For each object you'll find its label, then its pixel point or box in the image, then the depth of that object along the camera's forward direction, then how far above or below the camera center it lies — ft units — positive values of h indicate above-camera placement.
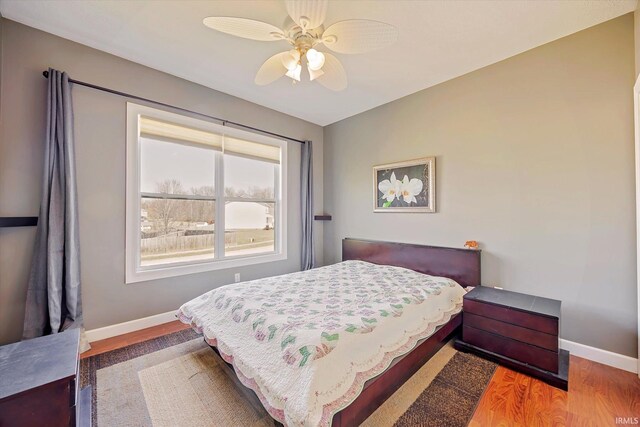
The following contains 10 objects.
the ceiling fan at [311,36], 5.28 +4.02
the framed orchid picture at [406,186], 10.41 +1.25
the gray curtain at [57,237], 7.00 -0.65
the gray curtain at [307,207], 13.74 +0.40
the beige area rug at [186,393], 5.08 -4.00
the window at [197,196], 9.16 +0.76
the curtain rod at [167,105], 7.87 +3.98
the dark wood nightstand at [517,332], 6.17 -3.06
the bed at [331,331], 4.36 -2.54
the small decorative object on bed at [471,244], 9.09 -1.04
